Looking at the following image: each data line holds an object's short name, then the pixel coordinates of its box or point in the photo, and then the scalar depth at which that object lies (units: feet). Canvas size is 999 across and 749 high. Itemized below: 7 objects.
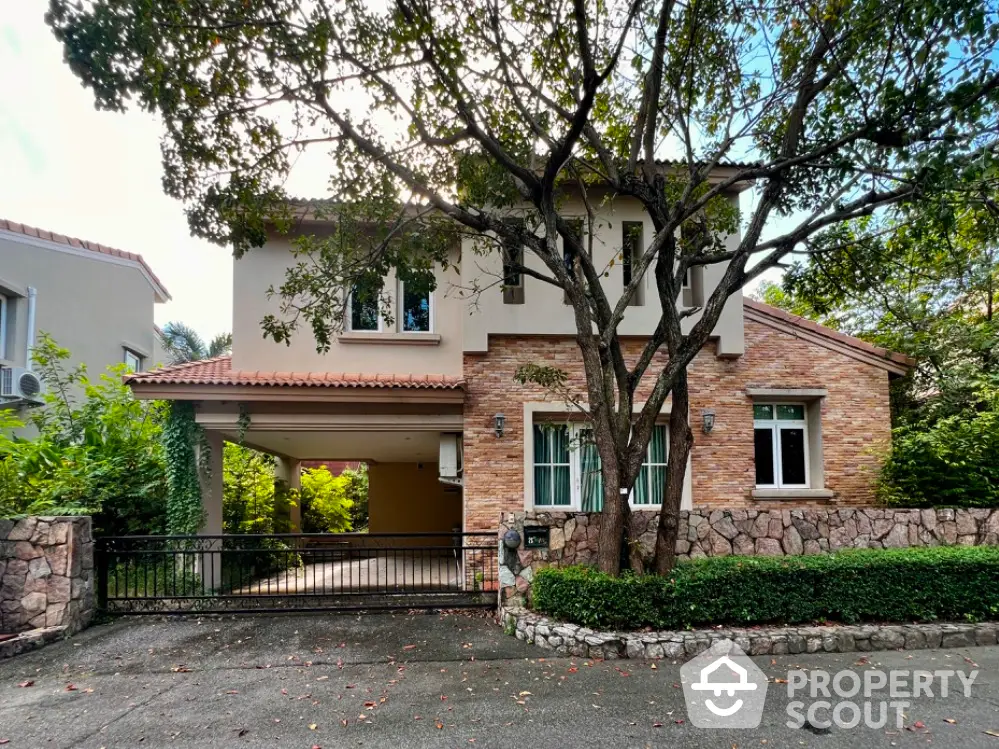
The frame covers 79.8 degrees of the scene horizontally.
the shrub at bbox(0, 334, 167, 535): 26.63
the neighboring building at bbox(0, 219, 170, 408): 41.88
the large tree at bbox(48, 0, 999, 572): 19.74
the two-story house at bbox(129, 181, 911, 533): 29.86
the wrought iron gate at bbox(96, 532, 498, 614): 25.18
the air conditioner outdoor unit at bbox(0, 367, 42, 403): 38.91
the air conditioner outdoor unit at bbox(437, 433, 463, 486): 31.48
